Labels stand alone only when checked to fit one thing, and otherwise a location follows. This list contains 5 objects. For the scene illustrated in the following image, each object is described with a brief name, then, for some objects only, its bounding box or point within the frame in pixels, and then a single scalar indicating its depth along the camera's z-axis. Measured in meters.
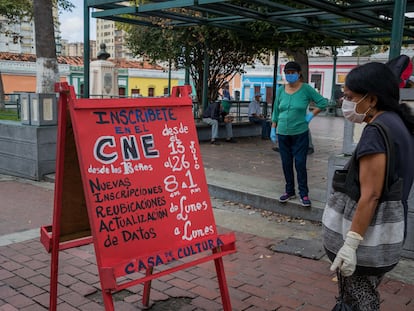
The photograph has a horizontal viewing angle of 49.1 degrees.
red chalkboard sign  2.52
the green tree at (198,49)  11.70
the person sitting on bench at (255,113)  13.50
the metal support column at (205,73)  12.40
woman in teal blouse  5.46
